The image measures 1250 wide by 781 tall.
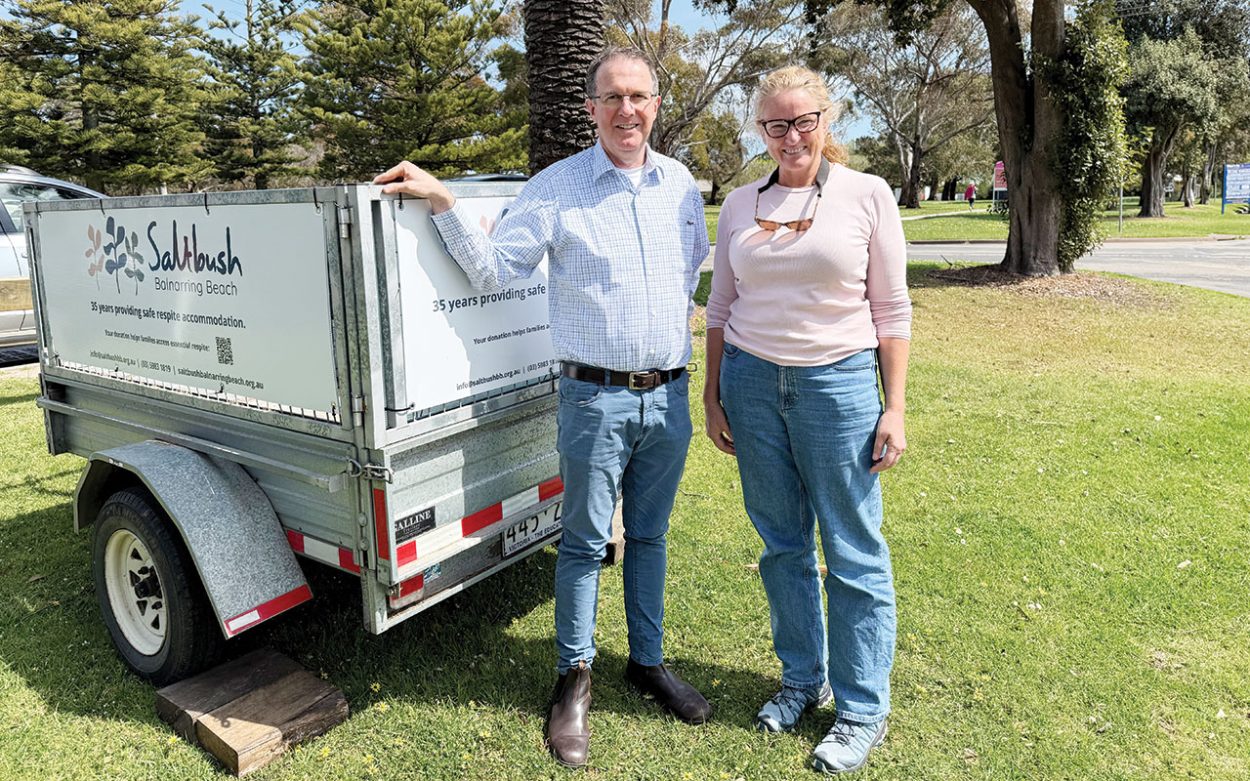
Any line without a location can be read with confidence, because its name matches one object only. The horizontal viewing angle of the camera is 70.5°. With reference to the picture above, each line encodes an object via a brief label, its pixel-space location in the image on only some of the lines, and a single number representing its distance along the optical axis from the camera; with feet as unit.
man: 9.59
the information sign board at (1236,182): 119.96
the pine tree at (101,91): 97.14
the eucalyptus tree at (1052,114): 43.80
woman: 9.05
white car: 28.99
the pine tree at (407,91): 107.04
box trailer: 9.29
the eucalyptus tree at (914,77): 135.33
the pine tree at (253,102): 119.34
